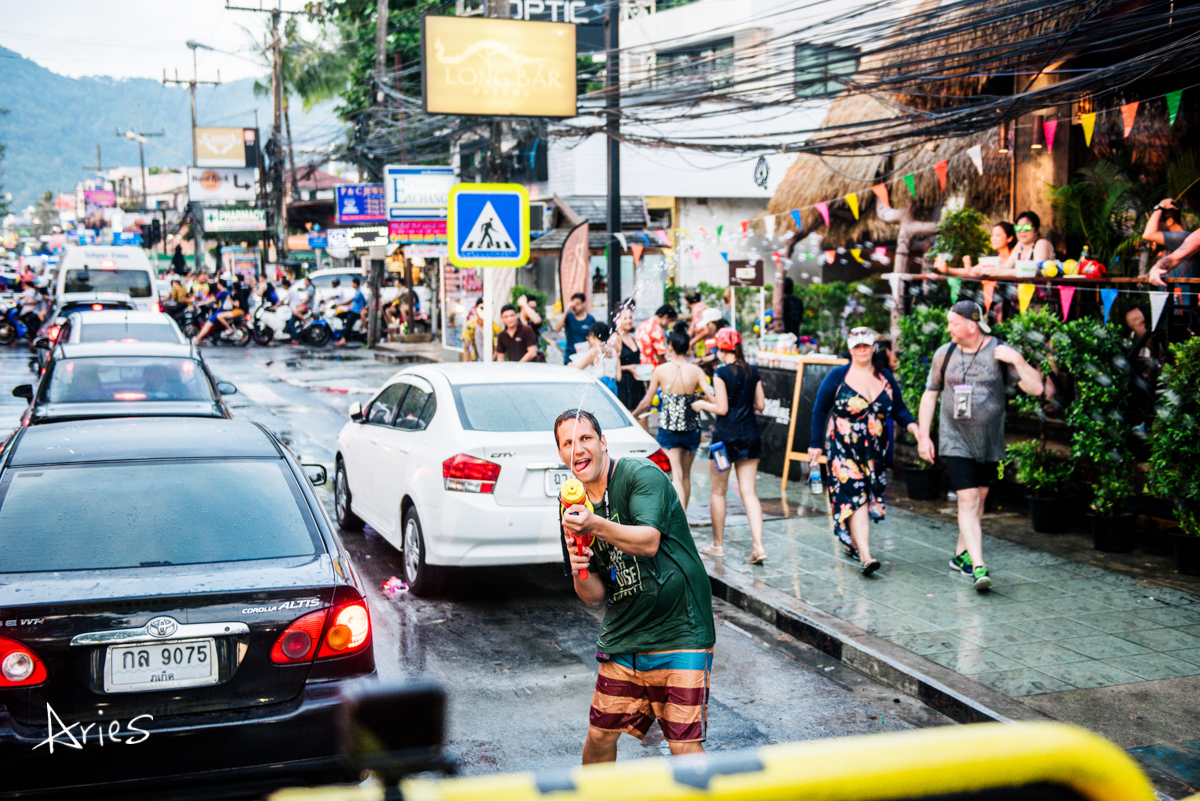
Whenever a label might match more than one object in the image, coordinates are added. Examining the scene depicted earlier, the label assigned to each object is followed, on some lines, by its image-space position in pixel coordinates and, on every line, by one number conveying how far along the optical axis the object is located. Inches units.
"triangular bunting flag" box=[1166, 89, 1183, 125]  342.0
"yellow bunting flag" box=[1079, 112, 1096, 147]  373.7
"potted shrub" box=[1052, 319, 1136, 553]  314.5
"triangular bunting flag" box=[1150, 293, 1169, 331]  316.5
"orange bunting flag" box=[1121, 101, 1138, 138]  362.9
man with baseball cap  283.9
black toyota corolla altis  138.6
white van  987.9
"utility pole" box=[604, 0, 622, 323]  525.3
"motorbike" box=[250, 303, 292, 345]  1235.2
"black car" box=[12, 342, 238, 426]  373.1
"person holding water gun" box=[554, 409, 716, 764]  145.5
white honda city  275.1
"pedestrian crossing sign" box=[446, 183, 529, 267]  398.3
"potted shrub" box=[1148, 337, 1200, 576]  284.2
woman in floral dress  303.3
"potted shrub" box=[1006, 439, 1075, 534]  337.1
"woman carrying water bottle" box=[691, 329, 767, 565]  316.5
